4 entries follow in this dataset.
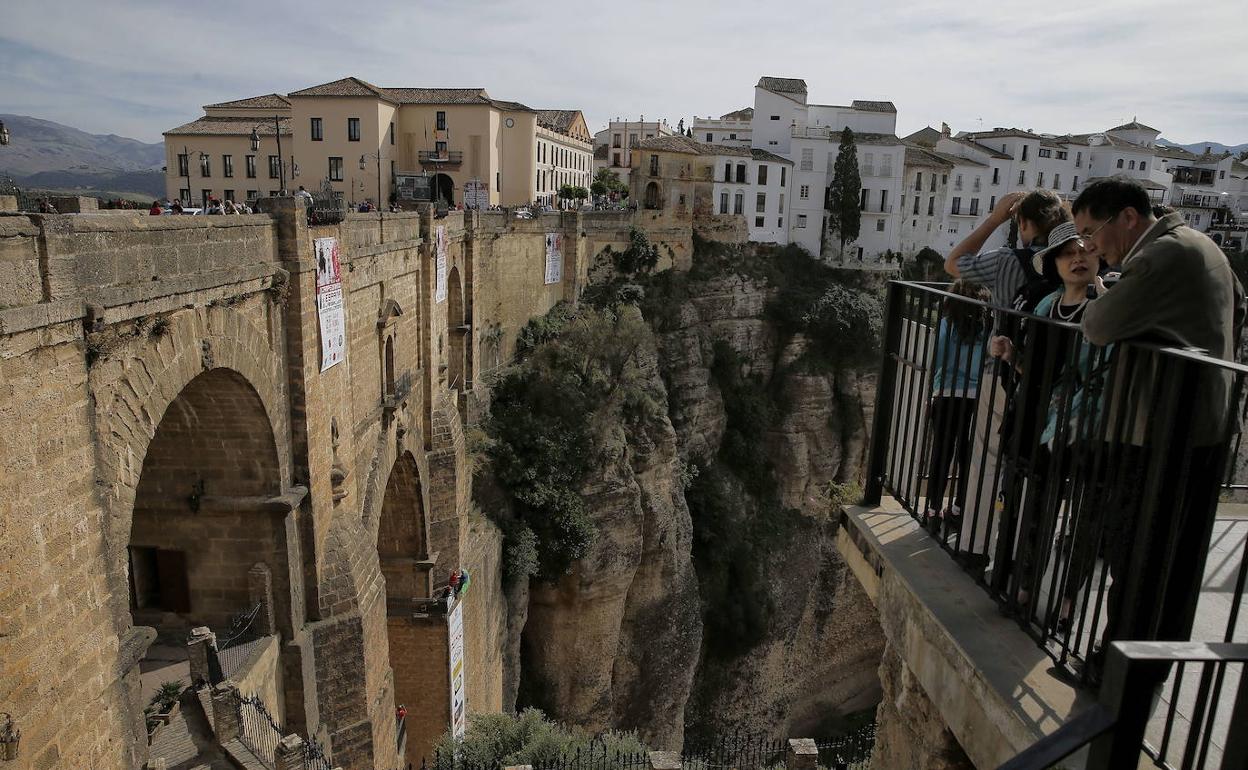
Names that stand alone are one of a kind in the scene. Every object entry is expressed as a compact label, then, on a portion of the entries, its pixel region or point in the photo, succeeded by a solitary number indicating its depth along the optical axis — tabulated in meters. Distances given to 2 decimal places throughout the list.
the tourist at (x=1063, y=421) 2.75
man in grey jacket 2.30
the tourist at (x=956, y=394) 3.62
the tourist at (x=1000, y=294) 3.39
